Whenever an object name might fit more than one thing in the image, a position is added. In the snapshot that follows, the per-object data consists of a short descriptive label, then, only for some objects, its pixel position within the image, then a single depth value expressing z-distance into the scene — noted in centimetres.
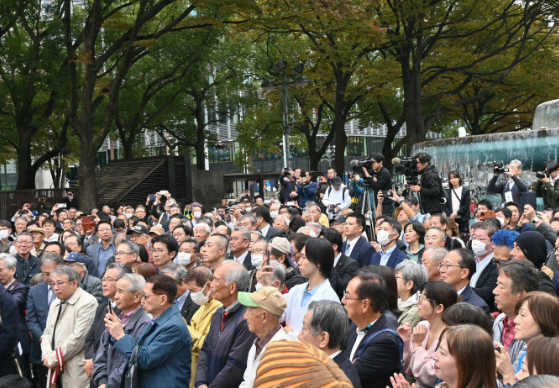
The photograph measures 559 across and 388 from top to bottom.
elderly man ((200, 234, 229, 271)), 787
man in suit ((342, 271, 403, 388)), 461
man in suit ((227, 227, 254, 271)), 843
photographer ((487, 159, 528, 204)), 1048
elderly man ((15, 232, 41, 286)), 938
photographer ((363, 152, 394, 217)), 1166
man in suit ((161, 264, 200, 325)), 666
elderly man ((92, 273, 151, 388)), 582
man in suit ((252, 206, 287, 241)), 1068
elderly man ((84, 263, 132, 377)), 651
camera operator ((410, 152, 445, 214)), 1116
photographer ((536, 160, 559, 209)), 1025
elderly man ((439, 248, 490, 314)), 592
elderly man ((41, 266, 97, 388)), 679
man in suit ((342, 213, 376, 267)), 828
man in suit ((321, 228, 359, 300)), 706
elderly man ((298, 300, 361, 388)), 418
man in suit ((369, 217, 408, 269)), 798
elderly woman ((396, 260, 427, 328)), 579
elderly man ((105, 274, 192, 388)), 535
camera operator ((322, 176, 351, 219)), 1412
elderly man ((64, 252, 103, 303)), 804
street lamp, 1899
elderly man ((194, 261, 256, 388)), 531
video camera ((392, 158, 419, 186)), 1122
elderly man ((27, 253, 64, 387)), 763
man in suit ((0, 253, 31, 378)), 779
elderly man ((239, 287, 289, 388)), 486
